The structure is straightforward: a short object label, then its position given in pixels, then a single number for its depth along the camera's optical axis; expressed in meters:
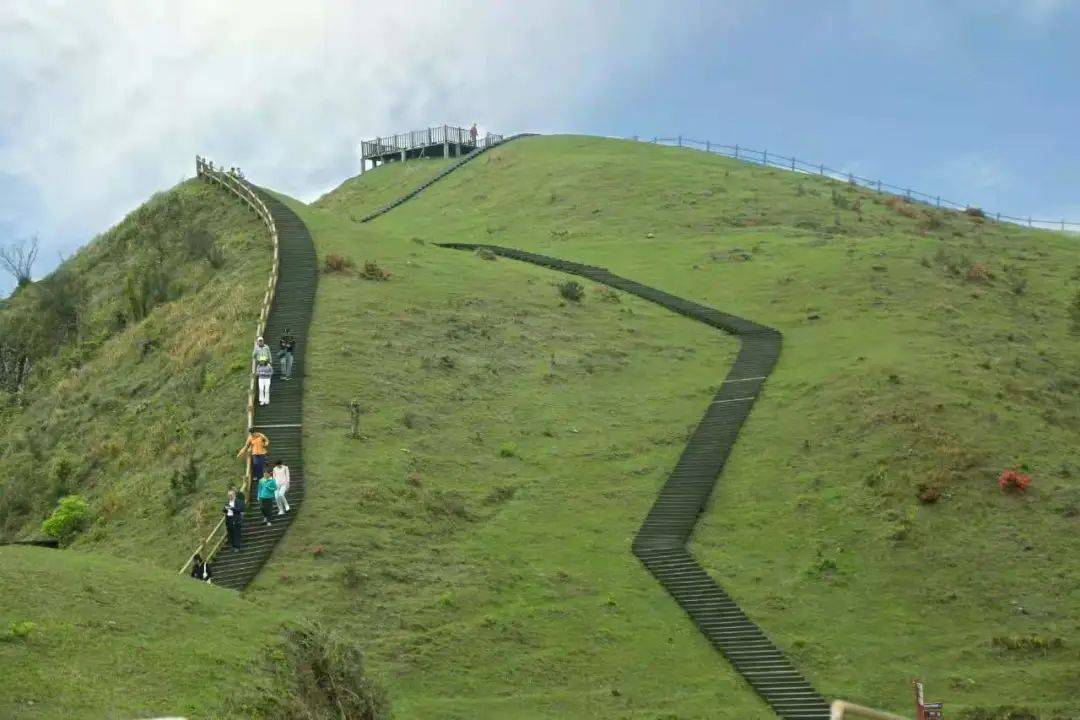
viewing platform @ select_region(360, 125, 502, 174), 118.88
